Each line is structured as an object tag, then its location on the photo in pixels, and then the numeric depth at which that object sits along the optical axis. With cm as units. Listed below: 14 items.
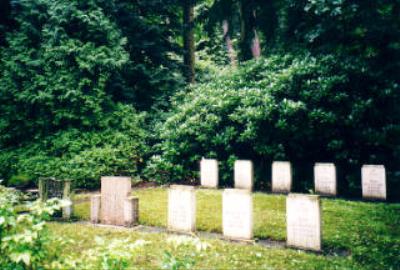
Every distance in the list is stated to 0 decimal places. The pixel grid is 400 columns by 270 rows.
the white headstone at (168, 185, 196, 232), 642
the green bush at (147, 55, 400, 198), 1020
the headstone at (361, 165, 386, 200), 902
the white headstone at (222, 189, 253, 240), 588
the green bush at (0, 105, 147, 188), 1119
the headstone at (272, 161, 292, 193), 1013
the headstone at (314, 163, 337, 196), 970
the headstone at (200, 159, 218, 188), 1138
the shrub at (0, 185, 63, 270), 276
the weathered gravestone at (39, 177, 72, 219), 739
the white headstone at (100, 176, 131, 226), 691
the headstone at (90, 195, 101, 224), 711
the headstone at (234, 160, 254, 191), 1061
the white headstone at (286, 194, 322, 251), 535
